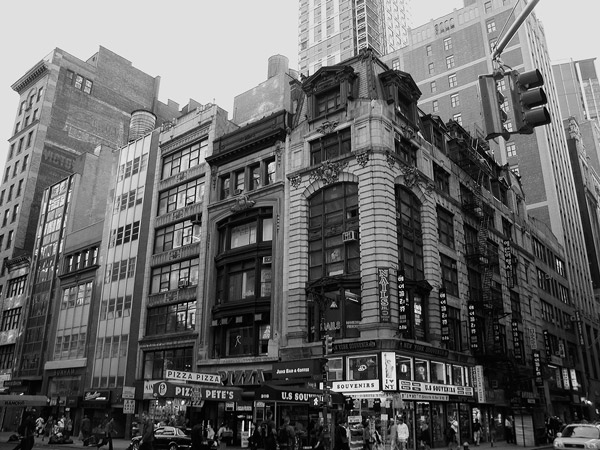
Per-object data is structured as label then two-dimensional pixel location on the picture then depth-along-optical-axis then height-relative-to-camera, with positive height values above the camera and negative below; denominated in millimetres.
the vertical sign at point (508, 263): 50625 +13455
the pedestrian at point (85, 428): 38656 -910
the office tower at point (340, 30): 136625 +95229
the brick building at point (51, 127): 69000 +37902
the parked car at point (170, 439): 29125 -1254
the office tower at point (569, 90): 173500 +100375
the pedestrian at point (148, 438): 15719 -649
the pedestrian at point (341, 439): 23484 -1030
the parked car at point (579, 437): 19859 -858
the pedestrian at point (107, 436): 29923 -1136
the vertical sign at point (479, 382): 38941 +2240
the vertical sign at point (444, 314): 36406 +6470
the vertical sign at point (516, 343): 46750 +5860
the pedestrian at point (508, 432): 38656 -1188
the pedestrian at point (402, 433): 26812 -868
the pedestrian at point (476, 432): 37062 -1141
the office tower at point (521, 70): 72125 +45725
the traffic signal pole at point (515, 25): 8070 +5681
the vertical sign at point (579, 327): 67212 +10542
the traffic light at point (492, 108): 8555 +4665
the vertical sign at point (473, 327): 40188 +6261
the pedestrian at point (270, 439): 22469 -961
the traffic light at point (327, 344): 24730 +3066
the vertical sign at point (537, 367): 48719 +4033
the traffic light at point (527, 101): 8500 +4736
